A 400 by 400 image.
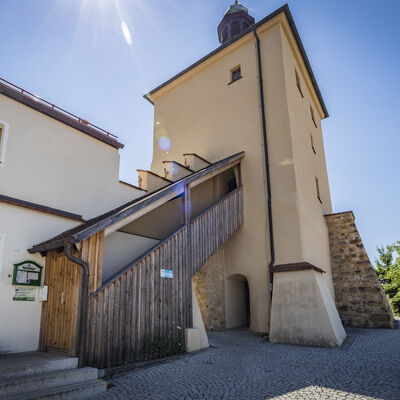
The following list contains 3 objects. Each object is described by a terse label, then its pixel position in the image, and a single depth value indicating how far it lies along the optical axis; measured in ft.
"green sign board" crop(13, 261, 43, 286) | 21.35
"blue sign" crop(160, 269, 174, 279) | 24.49
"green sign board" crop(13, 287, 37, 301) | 21.29
